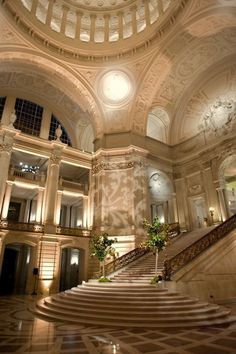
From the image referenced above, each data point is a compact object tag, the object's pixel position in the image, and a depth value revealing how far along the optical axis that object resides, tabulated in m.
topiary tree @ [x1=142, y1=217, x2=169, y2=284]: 10.08
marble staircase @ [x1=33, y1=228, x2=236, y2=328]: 6.16
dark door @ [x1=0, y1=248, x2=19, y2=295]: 18.47
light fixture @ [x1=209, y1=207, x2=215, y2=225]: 16.26
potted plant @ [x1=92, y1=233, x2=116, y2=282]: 12.02
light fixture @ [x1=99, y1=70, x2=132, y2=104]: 19.03
